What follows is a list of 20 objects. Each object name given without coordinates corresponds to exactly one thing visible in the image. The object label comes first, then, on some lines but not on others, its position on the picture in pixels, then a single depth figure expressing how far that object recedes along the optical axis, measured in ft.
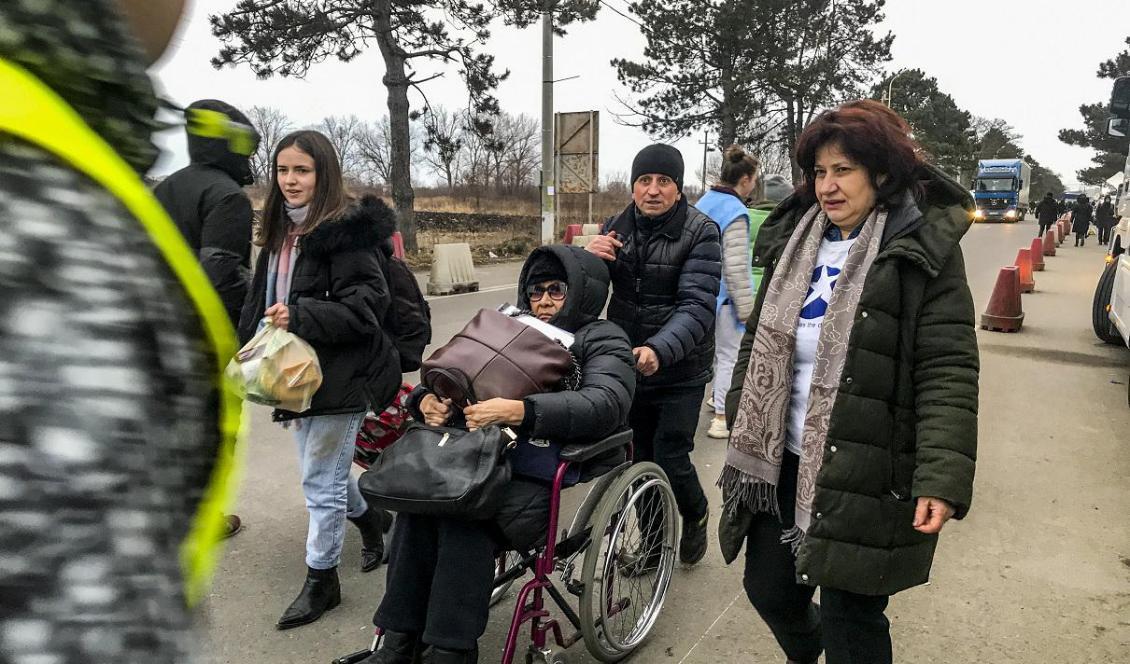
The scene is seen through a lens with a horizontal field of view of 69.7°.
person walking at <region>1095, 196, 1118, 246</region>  87.61
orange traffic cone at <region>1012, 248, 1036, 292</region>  44.16
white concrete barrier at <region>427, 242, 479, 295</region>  41.96
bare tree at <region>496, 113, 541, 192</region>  128.47
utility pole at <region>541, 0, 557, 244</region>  55.57
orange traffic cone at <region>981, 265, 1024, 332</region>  31.58
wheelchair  8.68
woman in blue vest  16.30
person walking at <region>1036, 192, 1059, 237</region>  94.94
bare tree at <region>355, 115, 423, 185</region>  143.54
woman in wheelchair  8.06
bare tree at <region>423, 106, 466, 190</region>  58.75
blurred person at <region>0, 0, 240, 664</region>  1.59
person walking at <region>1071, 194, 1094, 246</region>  85.97
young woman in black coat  10.02
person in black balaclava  10.30
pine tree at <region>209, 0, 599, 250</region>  48.60
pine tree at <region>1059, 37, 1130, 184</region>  159.43
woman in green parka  6.94
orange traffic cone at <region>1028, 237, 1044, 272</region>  56.29
